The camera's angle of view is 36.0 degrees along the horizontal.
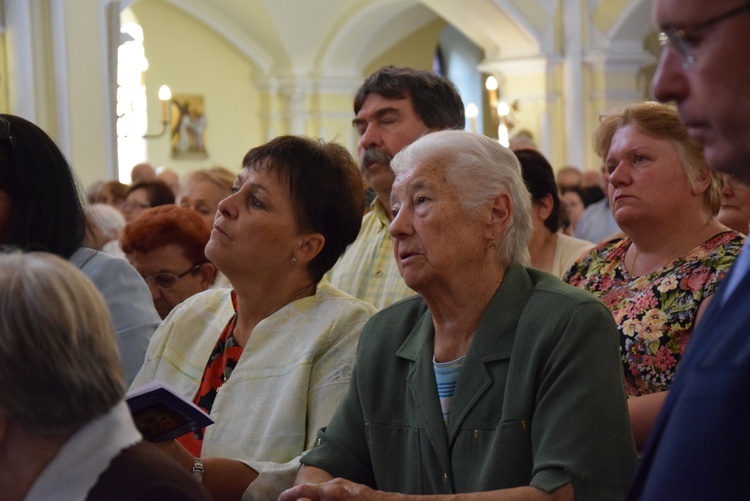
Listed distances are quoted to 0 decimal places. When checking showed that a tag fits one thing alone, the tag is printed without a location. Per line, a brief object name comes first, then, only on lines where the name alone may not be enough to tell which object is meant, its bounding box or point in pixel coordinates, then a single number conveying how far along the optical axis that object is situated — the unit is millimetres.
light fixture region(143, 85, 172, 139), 11821
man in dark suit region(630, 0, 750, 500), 1302
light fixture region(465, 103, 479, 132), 12414
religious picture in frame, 17123
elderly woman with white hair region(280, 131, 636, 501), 2396
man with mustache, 3951
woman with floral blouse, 3180
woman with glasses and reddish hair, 4277
